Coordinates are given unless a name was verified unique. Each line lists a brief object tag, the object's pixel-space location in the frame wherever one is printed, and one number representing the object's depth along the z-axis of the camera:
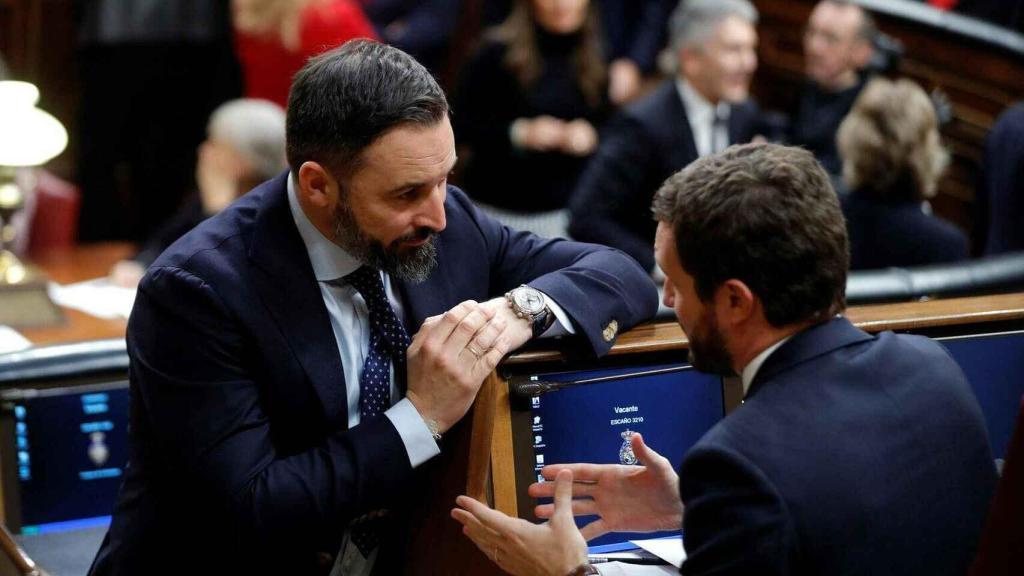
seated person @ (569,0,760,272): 8.44
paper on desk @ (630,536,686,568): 3.90
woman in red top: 9.79
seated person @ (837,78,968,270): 7.87
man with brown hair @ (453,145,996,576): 3.13
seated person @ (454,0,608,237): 10.20
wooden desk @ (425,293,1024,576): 3.88
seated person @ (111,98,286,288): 8.54
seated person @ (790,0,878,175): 11.12
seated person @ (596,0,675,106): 11.72
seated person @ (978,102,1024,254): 8.66
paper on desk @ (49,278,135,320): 7.89
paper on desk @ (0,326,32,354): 6.64
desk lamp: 7.98
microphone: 3.91
